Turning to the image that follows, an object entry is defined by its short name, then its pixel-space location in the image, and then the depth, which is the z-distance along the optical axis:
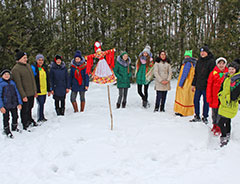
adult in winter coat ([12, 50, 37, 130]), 5.15
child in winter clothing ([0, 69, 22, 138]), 4.79
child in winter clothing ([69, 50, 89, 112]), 6.48
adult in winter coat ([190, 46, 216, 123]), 5.41
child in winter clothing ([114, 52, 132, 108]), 7.00
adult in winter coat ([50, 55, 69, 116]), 6.16
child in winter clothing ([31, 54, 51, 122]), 5.82
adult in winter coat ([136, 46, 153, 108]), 7.12
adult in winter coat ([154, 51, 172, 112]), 6.70
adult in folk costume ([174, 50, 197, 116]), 6.10
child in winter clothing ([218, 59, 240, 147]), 4.06
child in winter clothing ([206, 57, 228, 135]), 4.90
